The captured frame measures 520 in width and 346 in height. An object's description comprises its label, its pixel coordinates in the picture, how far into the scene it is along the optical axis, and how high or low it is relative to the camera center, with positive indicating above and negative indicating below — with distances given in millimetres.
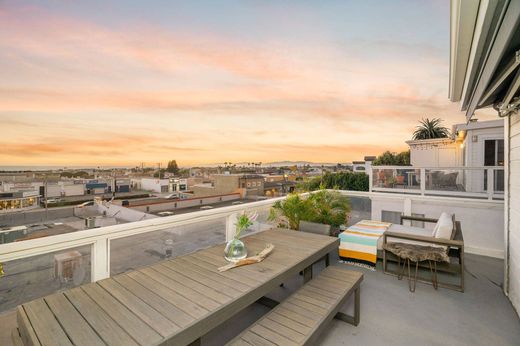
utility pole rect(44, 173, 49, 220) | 25969 -4490
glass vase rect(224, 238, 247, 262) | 2276 -742
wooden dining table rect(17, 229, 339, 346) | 1231 -809
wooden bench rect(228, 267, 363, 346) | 1632 -1090
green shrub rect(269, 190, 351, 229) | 4785 -762
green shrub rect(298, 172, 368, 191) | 10766 -420
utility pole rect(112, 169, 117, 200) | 41672 -2550
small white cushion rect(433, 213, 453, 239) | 3387 -796
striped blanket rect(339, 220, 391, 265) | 3949 -1176
